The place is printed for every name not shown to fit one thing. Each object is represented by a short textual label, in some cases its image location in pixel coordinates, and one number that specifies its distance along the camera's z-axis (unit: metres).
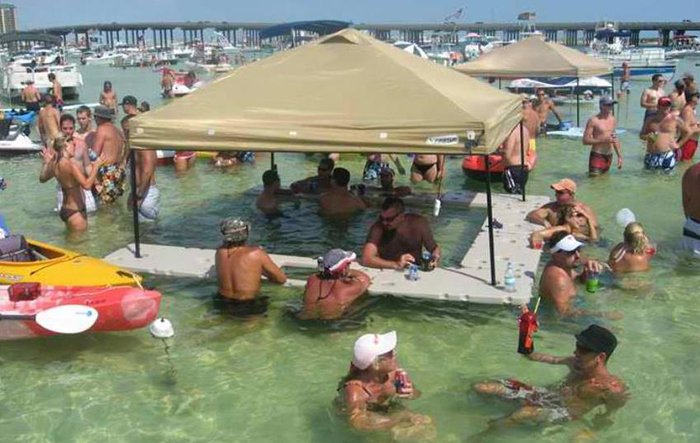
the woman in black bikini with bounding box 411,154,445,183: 13.00
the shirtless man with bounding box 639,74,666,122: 17.33
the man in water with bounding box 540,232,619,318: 6.73
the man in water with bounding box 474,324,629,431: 4.88
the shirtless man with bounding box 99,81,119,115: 23.47
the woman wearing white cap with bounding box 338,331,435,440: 4.69
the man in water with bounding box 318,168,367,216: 10.73
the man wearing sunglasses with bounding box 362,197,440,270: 7.54
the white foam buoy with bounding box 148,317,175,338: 5.61
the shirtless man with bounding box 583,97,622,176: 13.34
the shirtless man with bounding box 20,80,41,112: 26.31
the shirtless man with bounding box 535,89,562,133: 19.75
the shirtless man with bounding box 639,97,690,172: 13.63
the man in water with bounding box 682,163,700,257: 8.34
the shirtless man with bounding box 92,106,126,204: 11.26
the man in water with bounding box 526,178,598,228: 8.74
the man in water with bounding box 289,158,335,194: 11.56
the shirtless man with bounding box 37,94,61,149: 16.59
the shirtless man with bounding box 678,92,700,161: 14.28
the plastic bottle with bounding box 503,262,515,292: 6.84
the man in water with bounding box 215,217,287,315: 6.95
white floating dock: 6.86
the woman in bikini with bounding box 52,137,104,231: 9.85
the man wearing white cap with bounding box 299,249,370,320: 6.63
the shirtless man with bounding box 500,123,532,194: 11.31
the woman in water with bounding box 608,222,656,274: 7.81
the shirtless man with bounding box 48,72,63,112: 27.23
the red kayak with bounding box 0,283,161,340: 6.14
